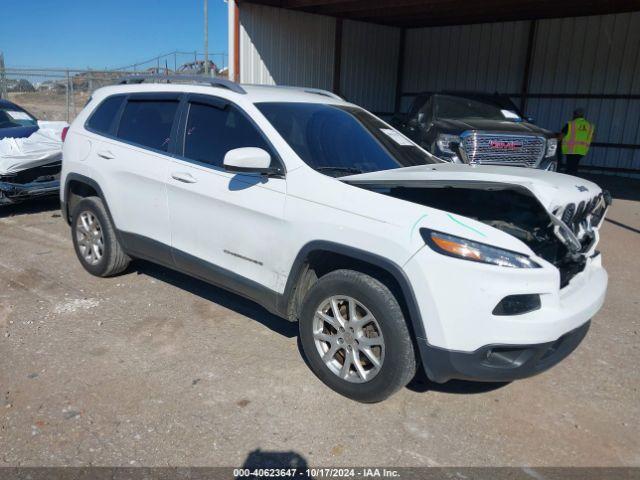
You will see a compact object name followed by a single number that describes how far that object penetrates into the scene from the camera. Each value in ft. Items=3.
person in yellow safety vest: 41.09
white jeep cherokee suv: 9.23
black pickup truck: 28.66
